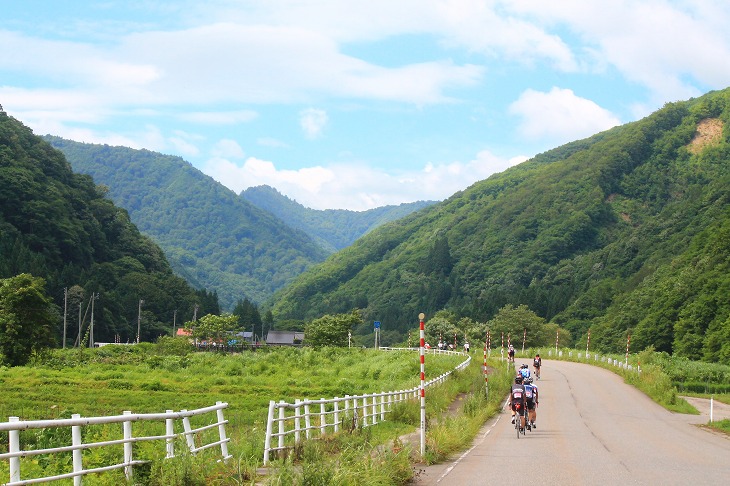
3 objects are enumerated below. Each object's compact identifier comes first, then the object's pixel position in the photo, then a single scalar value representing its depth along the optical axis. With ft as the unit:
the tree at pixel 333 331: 313.53
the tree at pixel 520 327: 357.20
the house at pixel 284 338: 525.30
